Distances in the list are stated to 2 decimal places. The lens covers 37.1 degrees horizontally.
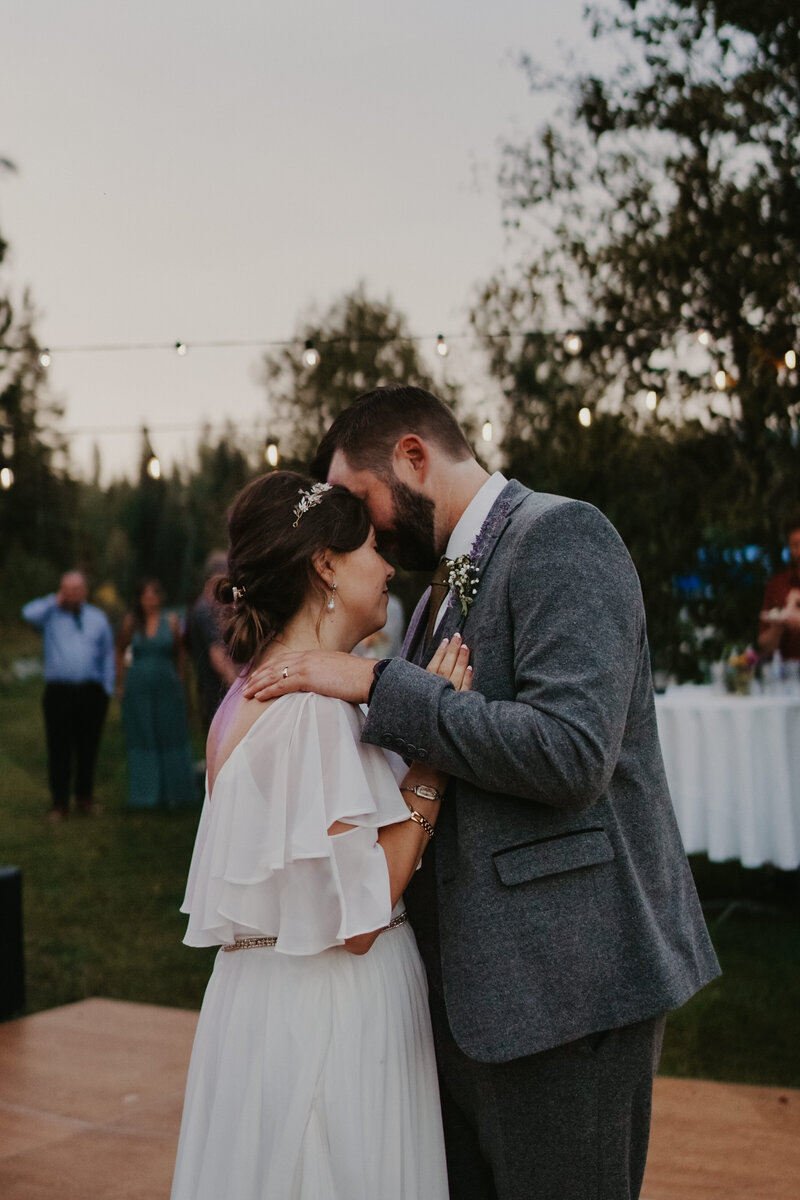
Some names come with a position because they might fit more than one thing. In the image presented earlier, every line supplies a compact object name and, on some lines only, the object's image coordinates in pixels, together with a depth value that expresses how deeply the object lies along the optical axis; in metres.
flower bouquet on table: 5.14
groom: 1.58
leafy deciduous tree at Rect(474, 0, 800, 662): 5.59
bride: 1.74
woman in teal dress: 7.10
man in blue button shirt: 7.30
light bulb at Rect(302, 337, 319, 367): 5.28
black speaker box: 4.28
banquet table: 4.91
